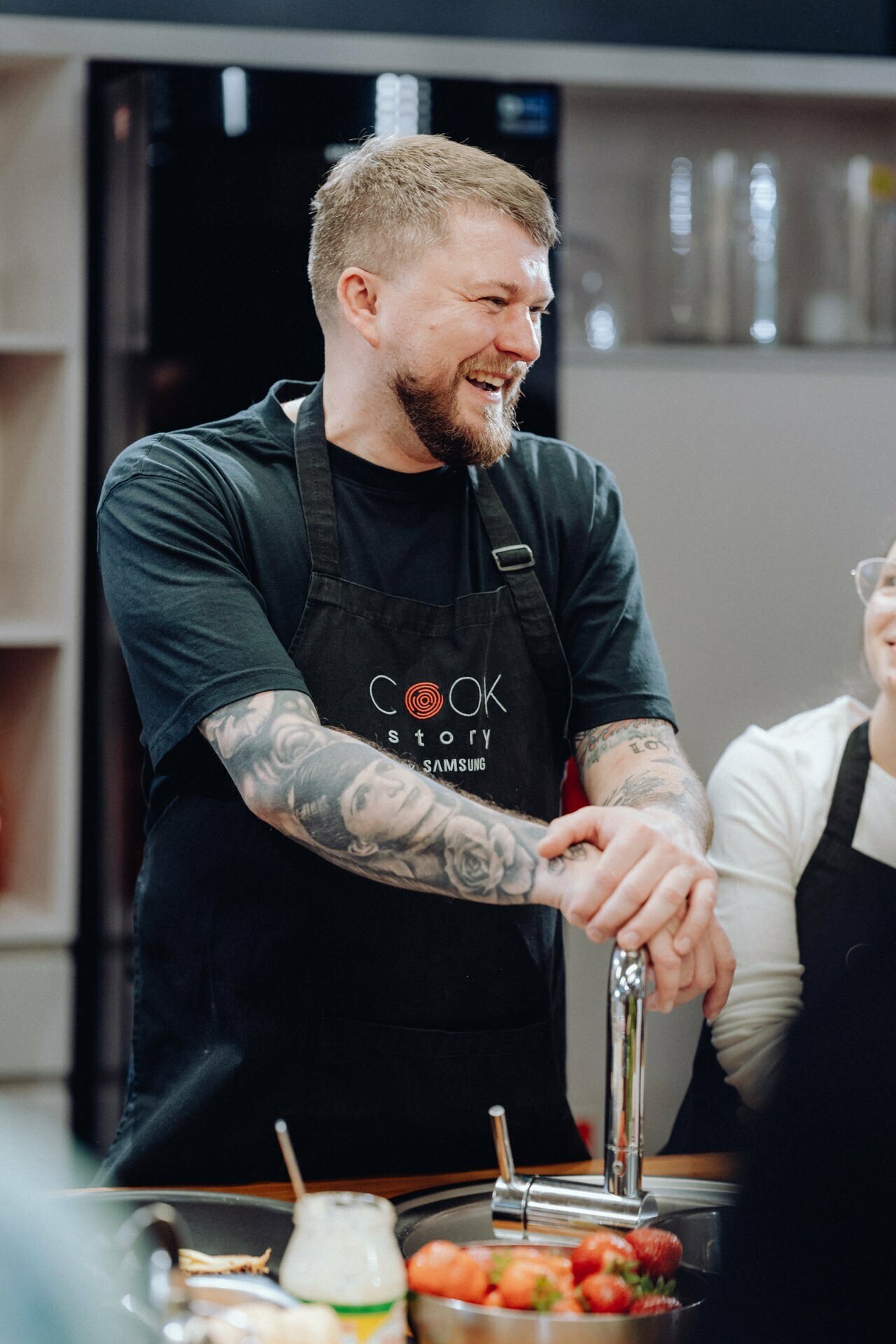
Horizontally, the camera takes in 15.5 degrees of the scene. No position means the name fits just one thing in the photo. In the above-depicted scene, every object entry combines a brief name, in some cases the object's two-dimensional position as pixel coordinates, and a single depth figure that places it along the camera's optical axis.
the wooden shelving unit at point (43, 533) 3.26
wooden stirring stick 1.92
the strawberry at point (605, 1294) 1.95
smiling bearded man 2.37
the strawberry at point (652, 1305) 1.95
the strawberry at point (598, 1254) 1.98
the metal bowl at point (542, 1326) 1.90
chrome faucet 2.03
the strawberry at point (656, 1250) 2.00
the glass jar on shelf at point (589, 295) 3.46
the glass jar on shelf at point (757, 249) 3.47
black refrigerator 3.12
